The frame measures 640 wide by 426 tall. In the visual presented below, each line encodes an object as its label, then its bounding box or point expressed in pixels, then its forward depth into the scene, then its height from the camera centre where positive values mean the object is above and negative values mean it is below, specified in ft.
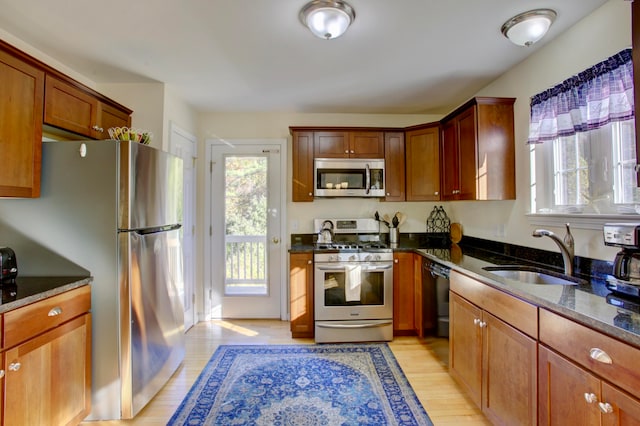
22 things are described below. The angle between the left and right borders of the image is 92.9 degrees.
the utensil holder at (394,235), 11.54 -0.58
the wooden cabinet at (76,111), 6.31 +2.55
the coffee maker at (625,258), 4.28 -0.57
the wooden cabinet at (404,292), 10.12 -2.42
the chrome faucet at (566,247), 5.93 -0.54
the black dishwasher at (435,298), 8.06 -2.25
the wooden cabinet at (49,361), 4.57 -2.39
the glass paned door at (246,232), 11.83 -0.48
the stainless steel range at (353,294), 9.81 -2.44
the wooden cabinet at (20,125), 5.33 +1.75
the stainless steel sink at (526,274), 6.42 -1.21
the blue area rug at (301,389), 6.32 -4.07
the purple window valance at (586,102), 5.28 +2.36
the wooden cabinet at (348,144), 11.12 +2.78
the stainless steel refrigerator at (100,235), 6.09 -0.31
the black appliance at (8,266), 5.45 -0.84
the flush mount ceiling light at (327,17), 5.50 +3.82
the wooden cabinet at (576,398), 3.33 -2.18
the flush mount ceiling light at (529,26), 5.85 +3.82
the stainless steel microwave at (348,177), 11.00 +1.55
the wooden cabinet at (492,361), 4.75 -2.63
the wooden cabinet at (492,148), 8.11 +1.92
